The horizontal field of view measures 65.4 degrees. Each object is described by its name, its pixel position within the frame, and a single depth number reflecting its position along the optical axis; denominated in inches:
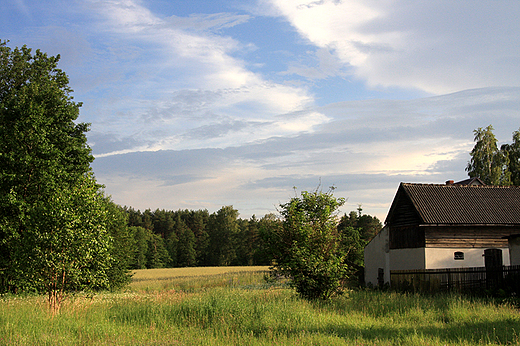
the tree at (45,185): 550.0
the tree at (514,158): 2186.8
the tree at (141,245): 2997.0
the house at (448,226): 1087.0
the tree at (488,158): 2101.4
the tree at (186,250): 3791.8
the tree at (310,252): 640.4
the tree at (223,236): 3649.1
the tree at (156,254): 3528.5
